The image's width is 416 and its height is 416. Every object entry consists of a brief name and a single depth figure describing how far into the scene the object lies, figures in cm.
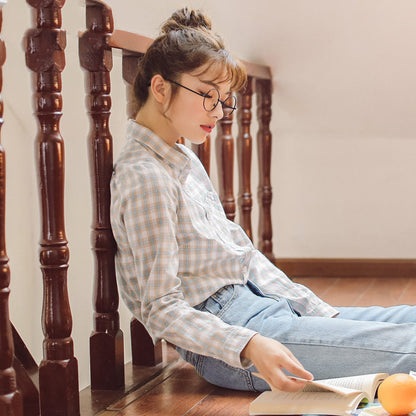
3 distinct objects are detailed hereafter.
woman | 220
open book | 207
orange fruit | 205
